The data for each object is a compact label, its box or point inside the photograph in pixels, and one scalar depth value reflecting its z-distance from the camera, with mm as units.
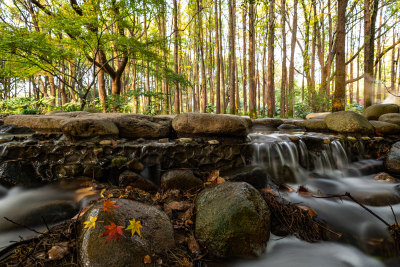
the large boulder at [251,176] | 2986
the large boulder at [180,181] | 2809
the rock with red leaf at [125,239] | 1388
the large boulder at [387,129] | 5145
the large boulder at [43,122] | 3681
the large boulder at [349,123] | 5031
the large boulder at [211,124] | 3768
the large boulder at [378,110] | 6766
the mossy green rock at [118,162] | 2975
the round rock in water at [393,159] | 3762
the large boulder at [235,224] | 1744
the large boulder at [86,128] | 3211
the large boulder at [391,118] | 5506
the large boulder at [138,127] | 3959
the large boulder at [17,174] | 2805
